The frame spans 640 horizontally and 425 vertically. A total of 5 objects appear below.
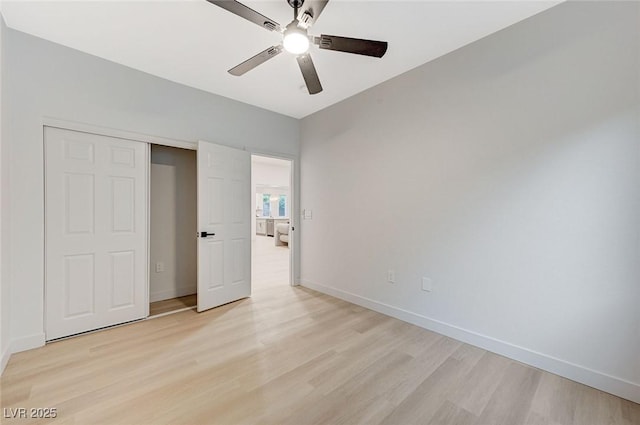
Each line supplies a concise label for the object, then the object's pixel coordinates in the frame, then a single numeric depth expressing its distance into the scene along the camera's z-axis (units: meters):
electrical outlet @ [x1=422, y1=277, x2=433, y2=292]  2.56
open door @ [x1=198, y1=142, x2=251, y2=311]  2.99
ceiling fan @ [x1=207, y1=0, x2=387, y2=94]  1.50
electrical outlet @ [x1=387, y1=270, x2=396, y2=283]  2.86
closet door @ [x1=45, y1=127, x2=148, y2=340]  2.28
